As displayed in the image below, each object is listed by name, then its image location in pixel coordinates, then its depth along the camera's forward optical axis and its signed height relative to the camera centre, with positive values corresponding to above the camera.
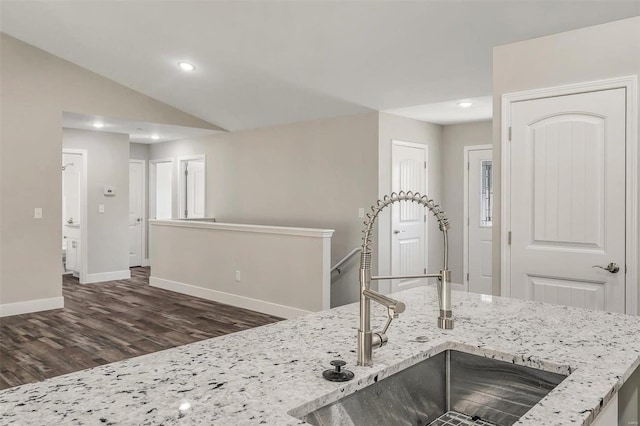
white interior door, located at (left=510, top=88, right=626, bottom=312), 2.81 +0.06
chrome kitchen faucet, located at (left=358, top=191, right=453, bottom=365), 1.16 -0.22
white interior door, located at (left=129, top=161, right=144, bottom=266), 8.99 -0.05
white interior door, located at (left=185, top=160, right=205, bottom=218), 8.29 +0.36
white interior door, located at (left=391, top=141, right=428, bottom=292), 5.84 -0.11
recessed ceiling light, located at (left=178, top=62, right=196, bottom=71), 5.23 +1.58
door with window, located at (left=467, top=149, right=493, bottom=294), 6.34 -0.13
